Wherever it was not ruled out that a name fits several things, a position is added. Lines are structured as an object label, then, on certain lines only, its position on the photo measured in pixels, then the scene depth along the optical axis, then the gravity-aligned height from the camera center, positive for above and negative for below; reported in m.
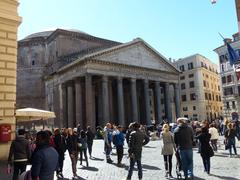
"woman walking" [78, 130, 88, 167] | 8.34 -1.17
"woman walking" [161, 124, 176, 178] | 6.04 -1.11
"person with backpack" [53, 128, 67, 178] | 6.34 -1.04
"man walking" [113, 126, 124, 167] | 7.85 -1.23
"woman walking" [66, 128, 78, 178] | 6.48 -1.07
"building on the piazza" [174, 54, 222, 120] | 38.51 +3.91
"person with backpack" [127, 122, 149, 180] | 5.44 -0.98
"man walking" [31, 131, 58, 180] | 2.94 -0.69
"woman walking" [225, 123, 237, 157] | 8.61 -1.26
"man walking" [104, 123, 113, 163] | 8.92 -1.26
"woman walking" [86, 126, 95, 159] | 9.76 -1.28
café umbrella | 8.63 +0.00
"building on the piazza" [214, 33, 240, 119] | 27.94 +2.94
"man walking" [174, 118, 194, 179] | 5.39 -0.98
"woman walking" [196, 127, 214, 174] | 6.18 -1.24
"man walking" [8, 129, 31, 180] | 4.77 -0.93
